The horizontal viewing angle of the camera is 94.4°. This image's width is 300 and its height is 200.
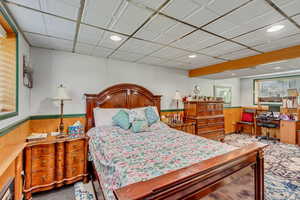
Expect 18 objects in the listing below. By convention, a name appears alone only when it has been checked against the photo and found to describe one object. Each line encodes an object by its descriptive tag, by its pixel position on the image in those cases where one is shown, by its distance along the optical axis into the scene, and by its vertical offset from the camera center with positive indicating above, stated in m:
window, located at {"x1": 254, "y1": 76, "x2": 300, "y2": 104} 5.04 +0.50
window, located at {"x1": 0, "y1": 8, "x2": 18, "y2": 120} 1.60 +0.38
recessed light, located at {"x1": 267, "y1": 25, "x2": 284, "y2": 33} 1.86 +1.00
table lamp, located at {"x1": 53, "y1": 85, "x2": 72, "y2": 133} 2.53 +0.07
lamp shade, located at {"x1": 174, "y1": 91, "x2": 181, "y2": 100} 4.08 +0.11
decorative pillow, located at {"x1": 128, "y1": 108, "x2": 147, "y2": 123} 2.85 -0.32
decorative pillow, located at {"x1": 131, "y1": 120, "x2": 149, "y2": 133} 2.67 -0.52
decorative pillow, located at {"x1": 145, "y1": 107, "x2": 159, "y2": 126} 3.15 -0.37
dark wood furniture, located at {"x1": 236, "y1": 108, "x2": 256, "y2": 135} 5.62 -1.05
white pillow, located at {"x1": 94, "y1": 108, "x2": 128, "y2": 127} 2.87 -0.35
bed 1.00 -0.68
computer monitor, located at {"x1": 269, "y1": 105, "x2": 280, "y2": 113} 5.20 -0.29
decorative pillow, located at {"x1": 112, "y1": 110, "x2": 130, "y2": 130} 2.76 -0.41
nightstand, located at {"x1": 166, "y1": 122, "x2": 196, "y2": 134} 3.72 -0.73
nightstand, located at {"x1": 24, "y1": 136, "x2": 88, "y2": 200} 2.06 -1.02
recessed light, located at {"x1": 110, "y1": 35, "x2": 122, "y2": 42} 2.22 +1.01
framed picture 5.52 +0.30
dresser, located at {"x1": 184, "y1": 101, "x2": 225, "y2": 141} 4.14 -0.53
